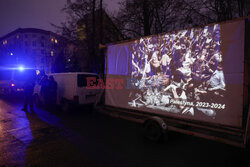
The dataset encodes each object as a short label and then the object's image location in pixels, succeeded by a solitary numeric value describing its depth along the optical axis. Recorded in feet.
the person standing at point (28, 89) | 28.53
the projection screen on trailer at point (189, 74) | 10.51
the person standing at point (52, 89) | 26.98
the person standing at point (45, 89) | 27.43
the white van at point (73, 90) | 24.54
